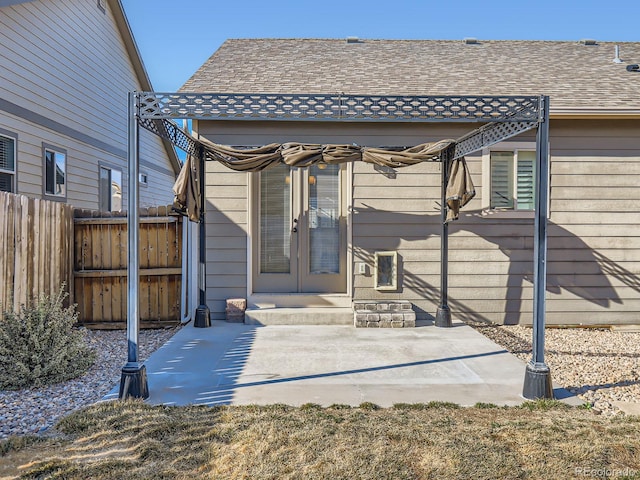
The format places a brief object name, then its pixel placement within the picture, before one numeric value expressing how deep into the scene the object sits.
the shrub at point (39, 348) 3.97
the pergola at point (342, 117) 3.64
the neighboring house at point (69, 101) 7.09
